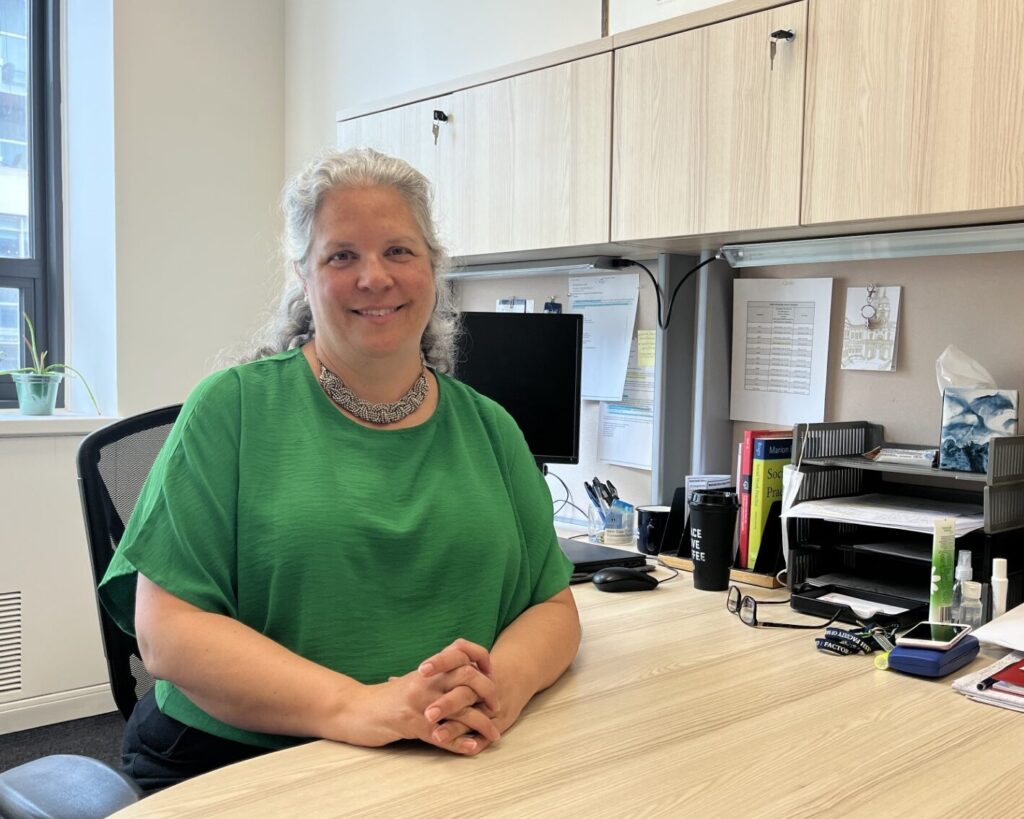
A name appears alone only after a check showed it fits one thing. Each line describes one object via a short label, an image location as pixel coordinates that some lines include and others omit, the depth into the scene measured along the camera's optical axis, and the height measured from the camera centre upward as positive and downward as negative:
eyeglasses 1.50 -0.45
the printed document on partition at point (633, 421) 2.26 -0.22
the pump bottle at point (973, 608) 1.43 -0.41
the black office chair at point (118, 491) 1.37 -0.25
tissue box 1.54 -0.14
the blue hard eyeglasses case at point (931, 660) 1.25 -0.43
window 3.23 +0.48
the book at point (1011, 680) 1.18 -0.43
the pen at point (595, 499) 2.22 -0.39
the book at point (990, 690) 1.16 -0.44
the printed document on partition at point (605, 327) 2.30 +0.01
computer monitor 2.14 -0.09
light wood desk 0.89 -0.45
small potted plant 3.02 -0.23
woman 1.08 -0.27
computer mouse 1.71 -0.45
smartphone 1.27 -0.42
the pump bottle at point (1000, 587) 1.43 -0.37
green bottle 1.41 -0.34
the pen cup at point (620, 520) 2.16 -0.44
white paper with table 1.93 -0.03
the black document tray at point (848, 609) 1.47 -0.43
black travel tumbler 1.74 -0.39
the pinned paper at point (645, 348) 2.25 -0.04
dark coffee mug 2.01 -0.42
